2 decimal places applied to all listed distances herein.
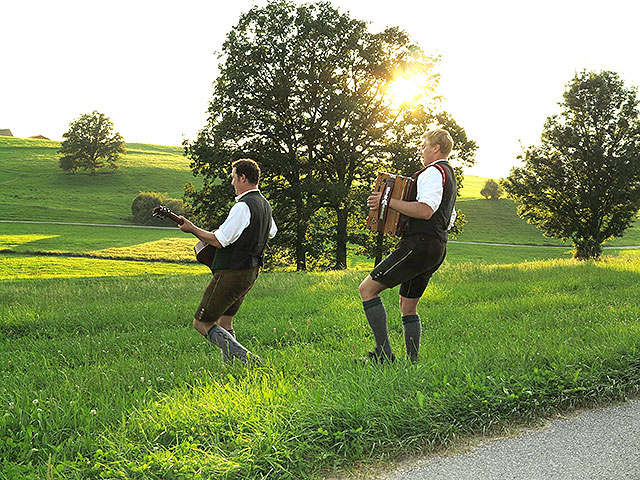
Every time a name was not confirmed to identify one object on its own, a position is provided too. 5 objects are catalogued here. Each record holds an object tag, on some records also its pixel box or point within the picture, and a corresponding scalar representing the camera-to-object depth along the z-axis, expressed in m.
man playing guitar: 5.62
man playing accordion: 5.24
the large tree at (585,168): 30.34
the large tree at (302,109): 26.42
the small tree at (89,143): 83.81
